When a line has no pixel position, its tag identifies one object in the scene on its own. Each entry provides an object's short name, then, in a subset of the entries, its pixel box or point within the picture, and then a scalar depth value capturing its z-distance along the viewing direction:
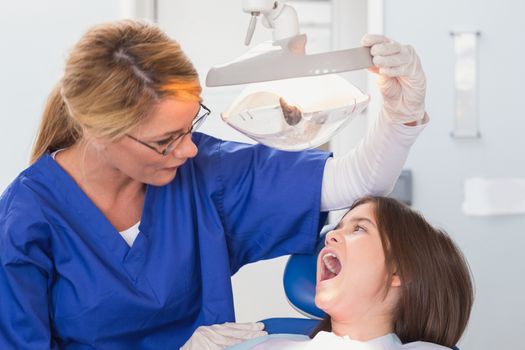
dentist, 1.26
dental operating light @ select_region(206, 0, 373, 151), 1.10
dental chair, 1.43
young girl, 1.31
